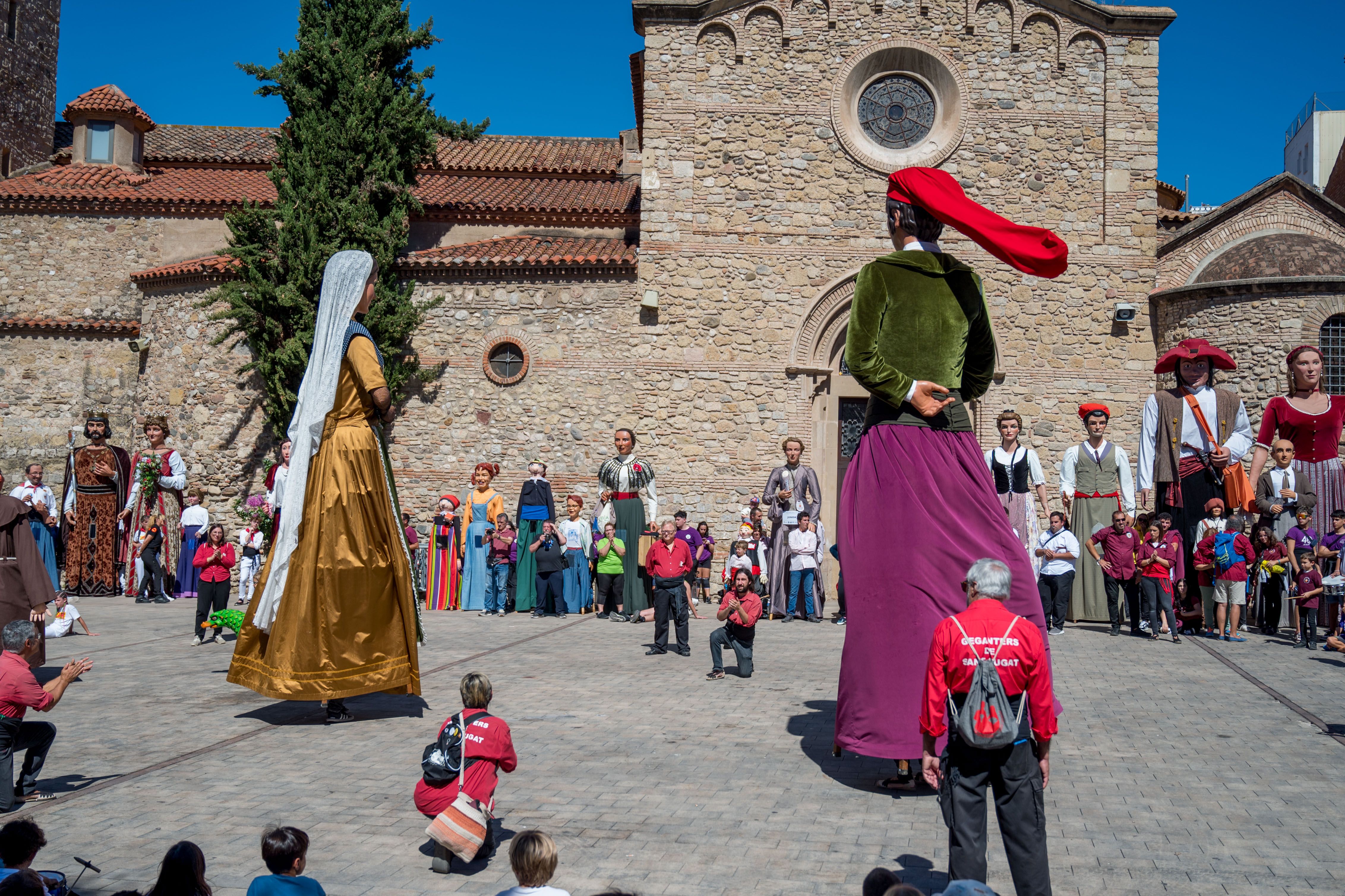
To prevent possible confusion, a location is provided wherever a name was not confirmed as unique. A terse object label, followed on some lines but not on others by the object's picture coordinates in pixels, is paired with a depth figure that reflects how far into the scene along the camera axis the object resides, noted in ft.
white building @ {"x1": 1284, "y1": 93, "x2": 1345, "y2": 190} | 136.87
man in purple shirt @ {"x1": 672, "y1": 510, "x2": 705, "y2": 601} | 48.08
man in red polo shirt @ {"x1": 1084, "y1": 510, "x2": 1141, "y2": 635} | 37.22
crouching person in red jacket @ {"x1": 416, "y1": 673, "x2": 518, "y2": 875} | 13.74
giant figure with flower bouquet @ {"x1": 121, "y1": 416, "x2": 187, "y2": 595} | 48.42
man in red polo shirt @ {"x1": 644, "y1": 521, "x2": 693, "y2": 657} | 31.78
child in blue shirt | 9.85
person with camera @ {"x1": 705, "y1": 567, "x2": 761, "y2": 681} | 26.71
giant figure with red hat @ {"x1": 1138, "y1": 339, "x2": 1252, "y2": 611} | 35.01
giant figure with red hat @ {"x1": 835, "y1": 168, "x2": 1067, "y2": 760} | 16.29
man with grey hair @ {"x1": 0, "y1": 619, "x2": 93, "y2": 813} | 15.11
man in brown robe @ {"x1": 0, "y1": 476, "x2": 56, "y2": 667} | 19.95
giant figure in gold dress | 20.75
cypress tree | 56.59
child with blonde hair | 9.53
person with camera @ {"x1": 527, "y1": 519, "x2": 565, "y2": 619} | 45.01
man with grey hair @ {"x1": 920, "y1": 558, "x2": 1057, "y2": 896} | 11.17
